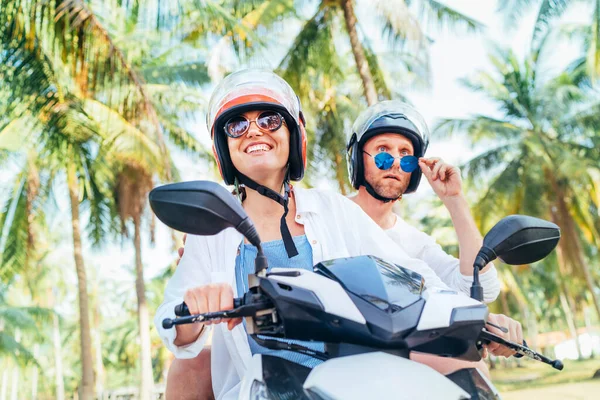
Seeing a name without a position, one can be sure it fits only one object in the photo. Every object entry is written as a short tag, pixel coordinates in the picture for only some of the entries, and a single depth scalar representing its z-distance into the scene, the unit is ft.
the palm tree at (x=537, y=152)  75.92
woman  7.14
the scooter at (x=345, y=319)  4.35
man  11.09
